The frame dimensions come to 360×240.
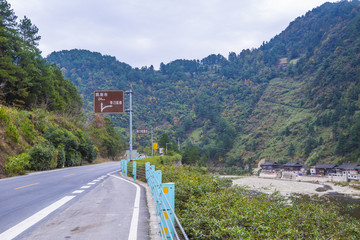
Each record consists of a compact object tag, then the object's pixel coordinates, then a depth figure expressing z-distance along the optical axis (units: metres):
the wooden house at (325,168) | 73.84
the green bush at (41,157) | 21.44
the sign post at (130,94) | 20.51
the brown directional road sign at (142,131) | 34.73
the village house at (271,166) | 89.69
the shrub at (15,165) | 16.83
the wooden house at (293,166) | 84.31
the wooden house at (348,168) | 66.94
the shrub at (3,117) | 19.39
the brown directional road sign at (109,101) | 20.25
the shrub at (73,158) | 30.23
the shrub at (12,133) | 19.66
